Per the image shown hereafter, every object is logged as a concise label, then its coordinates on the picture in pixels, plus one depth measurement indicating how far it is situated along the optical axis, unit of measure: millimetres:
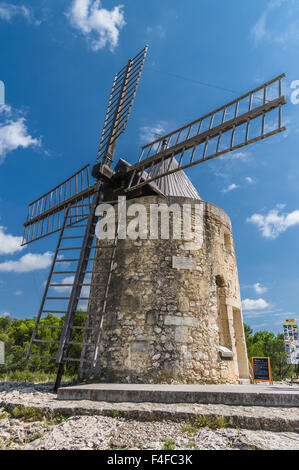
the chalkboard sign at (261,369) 7535
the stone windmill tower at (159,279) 5758
